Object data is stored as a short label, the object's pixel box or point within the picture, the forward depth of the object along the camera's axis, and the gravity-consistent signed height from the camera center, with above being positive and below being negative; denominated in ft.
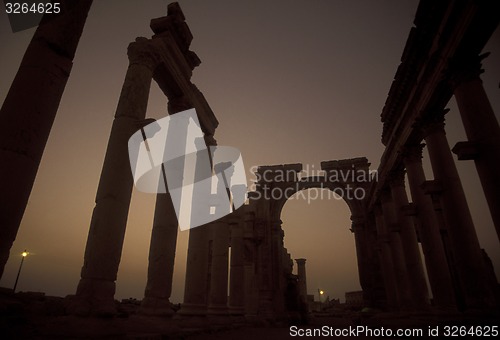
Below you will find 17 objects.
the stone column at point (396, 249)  51.83 +8.60
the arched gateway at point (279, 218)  73.67 +20.15
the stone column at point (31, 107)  13.66 +8.99
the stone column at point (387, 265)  60.59 +6.27
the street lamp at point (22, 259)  65.57 +7.58
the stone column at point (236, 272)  46.82 +3.59
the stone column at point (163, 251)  26.55 +3.88
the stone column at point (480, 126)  25.18 +14.89
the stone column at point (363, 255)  72.23 +9.93
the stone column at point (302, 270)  111.86 +9.39
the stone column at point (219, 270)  39.32 +3.24
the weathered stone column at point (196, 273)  32.91 +2.23
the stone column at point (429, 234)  36.99 +8.18
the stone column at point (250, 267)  72.93 +6.69
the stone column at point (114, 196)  19.38 +6.93
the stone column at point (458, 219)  28.25 +7.90
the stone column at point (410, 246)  43.91 +7.88
